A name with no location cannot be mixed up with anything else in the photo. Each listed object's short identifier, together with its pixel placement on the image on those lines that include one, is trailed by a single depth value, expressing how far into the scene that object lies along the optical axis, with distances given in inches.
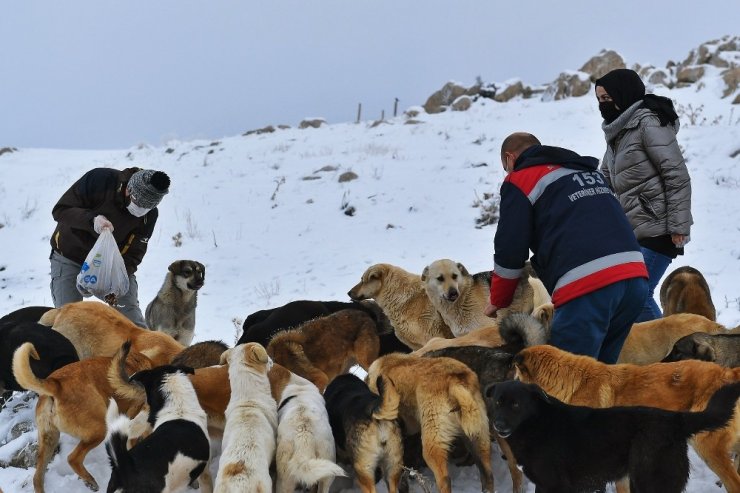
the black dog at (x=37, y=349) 234.1
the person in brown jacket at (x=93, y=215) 282.7
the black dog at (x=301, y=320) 275.4
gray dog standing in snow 338.0
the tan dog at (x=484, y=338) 230.5
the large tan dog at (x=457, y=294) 313.3
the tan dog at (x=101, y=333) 250.7
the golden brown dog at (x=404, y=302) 323.3
